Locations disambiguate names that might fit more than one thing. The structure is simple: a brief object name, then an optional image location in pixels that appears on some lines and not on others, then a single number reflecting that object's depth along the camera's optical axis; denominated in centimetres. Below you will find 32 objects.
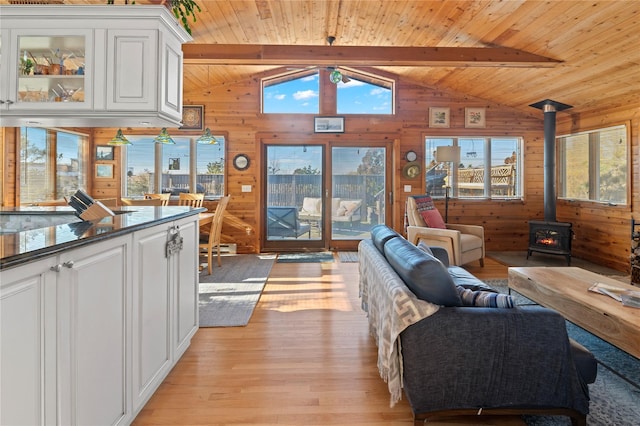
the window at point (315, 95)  643
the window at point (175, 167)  640
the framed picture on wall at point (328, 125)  635
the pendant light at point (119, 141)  506
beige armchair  468
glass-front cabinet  215
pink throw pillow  521
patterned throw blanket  166
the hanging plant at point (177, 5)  230
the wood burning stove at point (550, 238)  512
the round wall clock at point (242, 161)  633
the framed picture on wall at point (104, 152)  629
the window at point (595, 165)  494
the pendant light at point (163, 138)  484
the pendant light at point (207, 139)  526
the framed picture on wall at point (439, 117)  638
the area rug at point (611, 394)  177
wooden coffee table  187
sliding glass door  649
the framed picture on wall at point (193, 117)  626
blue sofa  164
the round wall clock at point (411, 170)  637
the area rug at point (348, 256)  567
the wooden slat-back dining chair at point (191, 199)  593
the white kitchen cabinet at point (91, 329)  104
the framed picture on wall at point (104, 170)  631
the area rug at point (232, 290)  320
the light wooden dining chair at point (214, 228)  475
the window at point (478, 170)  648
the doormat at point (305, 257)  571
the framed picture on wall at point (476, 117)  638
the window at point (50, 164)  500
